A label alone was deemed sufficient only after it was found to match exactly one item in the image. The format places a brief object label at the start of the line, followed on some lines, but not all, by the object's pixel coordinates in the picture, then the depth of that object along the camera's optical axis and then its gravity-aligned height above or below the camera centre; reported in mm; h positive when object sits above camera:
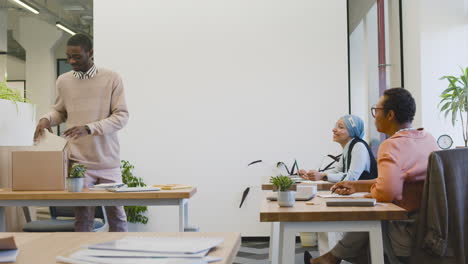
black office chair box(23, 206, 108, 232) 3787 -547
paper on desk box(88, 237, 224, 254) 1188 -222
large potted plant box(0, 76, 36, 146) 3289 +144
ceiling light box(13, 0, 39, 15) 9524 +2360
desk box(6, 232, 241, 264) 1211 -240
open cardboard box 3240 -155
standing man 3461 +161
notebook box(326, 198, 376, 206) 2338 -255
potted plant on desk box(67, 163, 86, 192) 3145 -206
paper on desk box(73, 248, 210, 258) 1140 -224
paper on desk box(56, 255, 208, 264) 1092 -228
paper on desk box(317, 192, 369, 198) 2738 -272
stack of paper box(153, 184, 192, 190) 3305 -267
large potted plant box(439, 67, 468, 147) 4875 +351
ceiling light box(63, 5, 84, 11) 11141 +2612
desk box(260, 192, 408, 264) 2184 -304
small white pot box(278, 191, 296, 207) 2373 -242
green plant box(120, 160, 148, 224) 5922 -670
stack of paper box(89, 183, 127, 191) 3260 -250
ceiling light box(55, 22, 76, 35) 11614 +2376
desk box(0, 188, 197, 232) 3047 -301
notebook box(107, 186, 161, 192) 3121 -259
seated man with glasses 2473 -155
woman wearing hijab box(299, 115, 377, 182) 4113 -125
